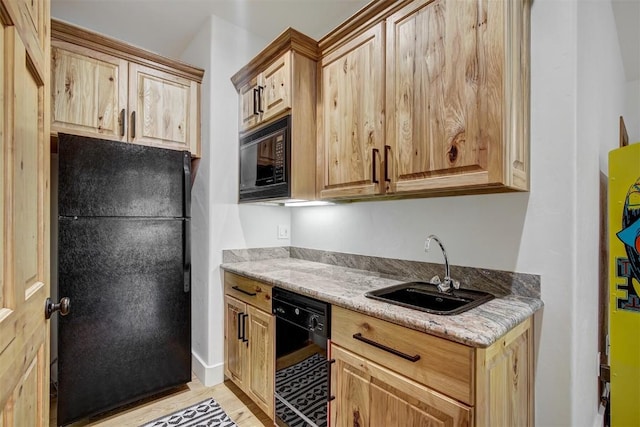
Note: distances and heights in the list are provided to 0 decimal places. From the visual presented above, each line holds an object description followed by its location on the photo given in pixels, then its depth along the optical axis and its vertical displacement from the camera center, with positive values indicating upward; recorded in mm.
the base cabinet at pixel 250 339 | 1824 -818
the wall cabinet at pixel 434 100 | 1194 +509
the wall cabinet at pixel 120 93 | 1962 +846
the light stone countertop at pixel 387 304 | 1004 -380
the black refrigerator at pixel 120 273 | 1812 -382
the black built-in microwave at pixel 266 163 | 1958 +350
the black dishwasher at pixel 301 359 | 1484 -757
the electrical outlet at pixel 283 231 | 2695 -158
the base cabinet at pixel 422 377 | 981 -599
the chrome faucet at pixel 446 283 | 1513 -346
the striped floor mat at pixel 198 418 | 1883 -1283
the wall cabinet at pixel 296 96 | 1914 +752
